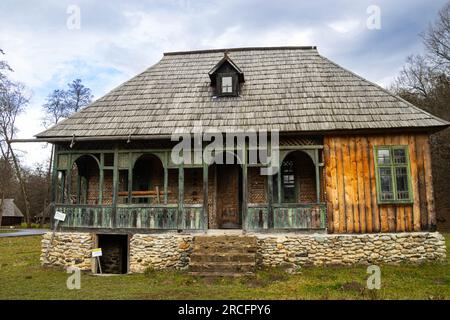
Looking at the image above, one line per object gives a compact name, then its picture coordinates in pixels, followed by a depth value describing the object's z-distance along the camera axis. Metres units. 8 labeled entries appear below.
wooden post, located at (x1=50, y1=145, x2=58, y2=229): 12.56
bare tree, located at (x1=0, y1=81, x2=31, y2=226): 30.22
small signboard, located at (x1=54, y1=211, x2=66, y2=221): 12.32
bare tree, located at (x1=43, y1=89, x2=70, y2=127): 30.39
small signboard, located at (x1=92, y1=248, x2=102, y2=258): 11.29
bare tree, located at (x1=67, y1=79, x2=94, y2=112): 30.62
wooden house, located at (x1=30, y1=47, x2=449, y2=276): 11.41
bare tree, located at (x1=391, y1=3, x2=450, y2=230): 24.20
